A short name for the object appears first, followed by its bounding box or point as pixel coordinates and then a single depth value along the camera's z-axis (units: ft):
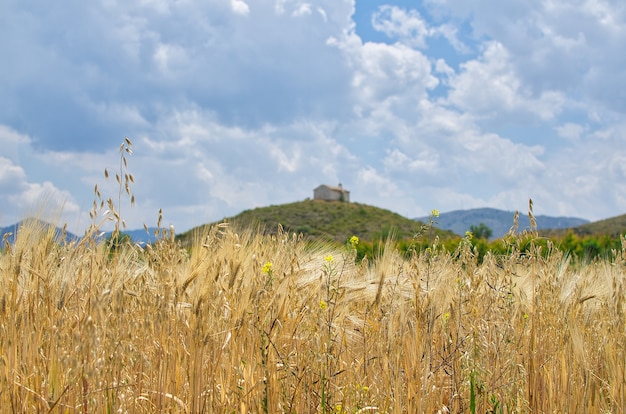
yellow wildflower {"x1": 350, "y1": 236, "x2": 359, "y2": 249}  10.83
